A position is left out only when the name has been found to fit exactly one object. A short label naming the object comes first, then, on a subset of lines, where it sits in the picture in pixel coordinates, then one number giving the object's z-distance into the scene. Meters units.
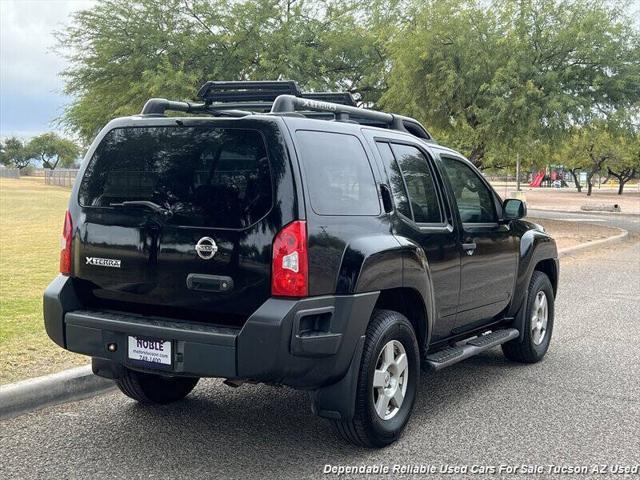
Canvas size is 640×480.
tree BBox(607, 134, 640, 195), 57.45
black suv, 3.90
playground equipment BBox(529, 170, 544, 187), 91.12
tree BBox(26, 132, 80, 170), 134.25
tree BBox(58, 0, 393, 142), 22.42
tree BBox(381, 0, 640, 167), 20.31
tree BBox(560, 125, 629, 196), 59.82
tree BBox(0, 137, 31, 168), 140.75
